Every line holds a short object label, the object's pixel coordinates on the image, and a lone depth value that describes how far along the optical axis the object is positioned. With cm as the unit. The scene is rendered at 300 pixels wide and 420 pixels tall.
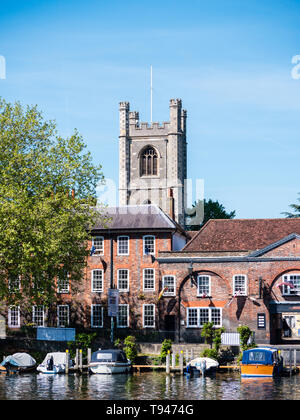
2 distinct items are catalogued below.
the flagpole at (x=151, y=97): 11377
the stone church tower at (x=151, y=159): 11212
